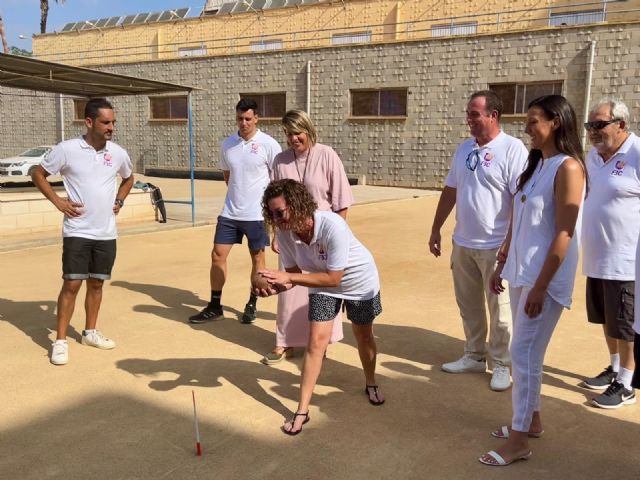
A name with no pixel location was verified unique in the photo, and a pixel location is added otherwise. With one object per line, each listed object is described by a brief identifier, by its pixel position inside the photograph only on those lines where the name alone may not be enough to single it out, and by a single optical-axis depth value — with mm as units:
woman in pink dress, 3926
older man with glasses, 3422
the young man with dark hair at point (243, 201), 5117
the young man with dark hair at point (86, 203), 4129
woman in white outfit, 2596
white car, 19188
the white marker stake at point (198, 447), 2886
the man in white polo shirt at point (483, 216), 3631
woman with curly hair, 2926
